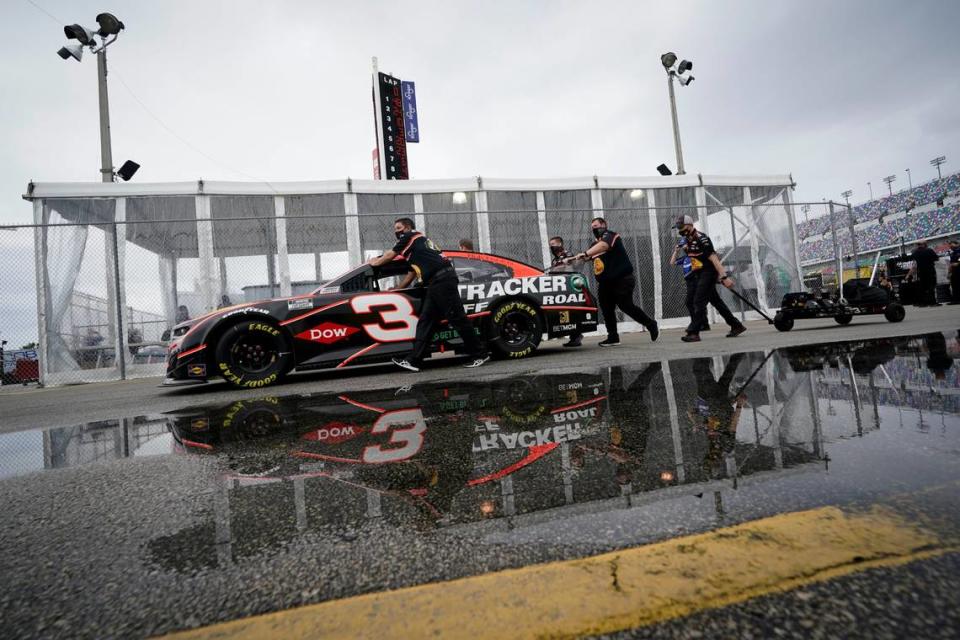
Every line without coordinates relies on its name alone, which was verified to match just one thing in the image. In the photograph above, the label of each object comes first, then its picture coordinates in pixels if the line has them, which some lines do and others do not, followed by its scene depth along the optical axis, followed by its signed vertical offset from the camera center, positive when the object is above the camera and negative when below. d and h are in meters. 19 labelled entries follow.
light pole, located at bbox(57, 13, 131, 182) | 10.95 +7.53
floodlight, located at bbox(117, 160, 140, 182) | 10.44 +4.44
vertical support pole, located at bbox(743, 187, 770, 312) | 12.42 +1.65
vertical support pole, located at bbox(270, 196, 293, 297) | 9.62 +2.13
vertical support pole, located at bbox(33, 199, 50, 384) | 8.39 +1.47
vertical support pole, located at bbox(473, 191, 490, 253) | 11.02 +2.55
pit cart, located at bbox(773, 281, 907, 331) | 7.44 +0.08
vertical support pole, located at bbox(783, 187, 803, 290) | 12.74 +2.16
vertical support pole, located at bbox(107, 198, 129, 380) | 8.48 +1.35
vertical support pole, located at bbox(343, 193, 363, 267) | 10.11 +2.31
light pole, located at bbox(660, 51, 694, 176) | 15.05 +8.00
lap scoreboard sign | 15.23 +7.16
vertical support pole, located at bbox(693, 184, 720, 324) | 12.63 +2.85
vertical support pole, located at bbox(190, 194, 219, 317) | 9.23 +1.92
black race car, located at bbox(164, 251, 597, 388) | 4.93 +0.31
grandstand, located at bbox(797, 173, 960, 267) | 49.12 +9.76
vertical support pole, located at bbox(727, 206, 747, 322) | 12.28 +2.25
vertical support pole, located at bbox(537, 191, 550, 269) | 11.45 +2.35
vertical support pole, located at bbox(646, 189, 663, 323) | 11.63 +1.50
